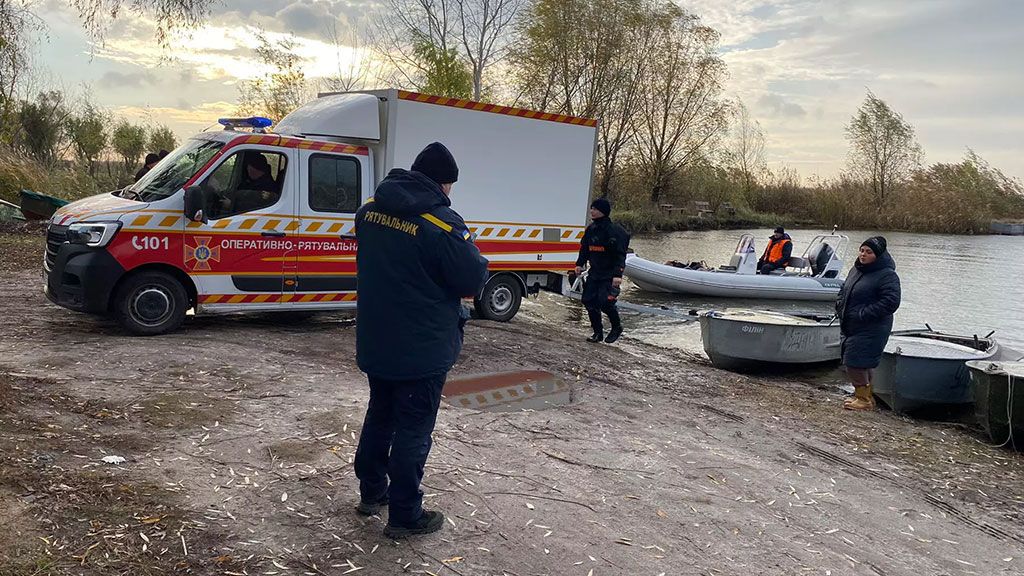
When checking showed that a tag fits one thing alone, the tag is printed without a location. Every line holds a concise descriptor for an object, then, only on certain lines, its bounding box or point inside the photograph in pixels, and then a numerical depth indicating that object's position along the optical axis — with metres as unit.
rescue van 7.34
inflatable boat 18.56
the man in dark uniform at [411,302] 3.45
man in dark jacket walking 9.90
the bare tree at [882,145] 48.72
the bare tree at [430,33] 26.86
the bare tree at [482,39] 26.99
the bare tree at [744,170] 46.97
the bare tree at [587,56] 31.50
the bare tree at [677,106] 36.78
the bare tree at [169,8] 9.10
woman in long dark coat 7.74
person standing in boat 19.00
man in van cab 7.96
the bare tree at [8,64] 12.19
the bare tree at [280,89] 25.98
